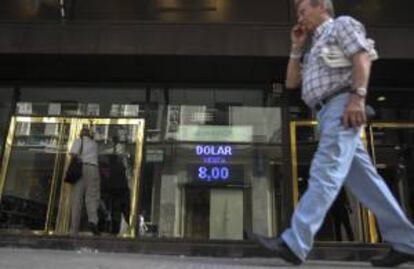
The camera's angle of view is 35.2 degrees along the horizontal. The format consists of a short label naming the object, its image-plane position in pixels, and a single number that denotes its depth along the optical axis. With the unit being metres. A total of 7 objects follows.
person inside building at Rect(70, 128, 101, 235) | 9.45
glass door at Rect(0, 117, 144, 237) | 9.58
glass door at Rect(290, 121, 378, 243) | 9.13
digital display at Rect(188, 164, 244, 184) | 9.73
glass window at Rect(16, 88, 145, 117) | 10.09
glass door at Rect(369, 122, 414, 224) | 9.59
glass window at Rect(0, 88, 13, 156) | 10.08
